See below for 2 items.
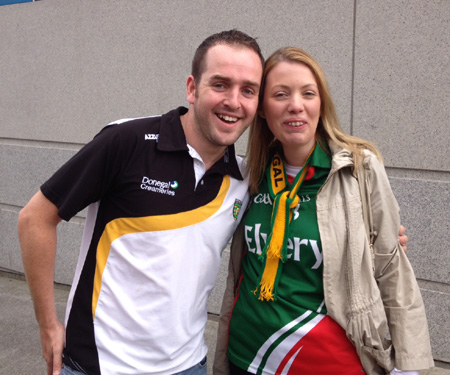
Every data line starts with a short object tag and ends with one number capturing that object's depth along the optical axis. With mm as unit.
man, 2008
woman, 2072
